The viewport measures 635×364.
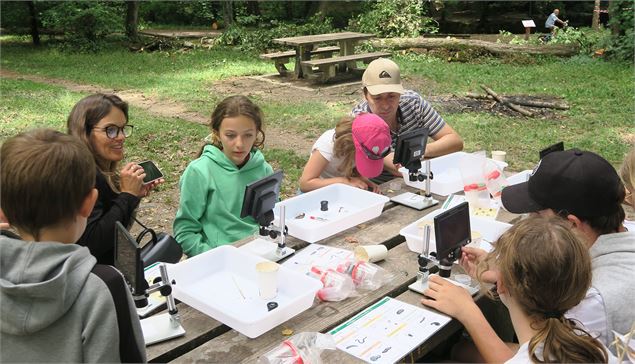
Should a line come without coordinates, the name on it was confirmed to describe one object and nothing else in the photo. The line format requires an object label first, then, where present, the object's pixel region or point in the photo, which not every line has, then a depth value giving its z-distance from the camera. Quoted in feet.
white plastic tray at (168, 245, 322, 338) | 5.55
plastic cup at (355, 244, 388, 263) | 6.88
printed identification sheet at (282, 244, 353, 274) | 6.79
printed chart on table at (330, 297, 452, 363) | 5.27
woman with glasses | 7.54
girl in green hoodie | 8.70
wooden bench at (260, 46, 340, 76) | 35.89
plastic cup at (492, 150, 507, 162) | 10.60
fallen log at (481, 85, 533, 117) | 25.33
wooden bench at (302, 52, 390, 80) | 33.53
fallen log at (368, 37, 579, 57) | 41.04
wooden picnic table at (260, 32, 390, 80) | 33.99
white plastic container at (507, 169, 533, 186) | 9.91
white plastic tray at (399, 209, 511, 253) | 7.40
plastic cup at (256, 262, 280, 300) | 5.85
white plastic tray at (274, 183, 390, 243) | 7.72
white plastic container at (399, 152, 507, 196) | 9.77
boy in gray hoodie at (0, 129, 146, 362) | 4.26
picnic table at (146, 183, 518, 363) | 5.22
